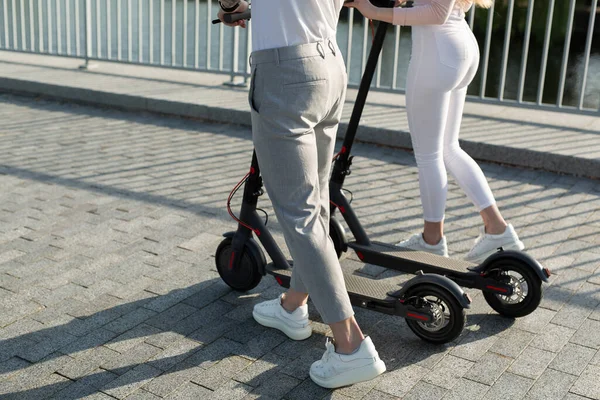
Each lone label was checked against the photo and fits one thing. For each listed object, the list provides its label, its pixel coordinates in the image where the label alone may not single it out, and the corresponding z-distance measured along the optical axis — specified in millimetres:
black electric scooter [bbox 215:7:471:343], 3535
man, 2949
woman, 3867
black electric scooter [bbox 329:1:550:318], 3778
